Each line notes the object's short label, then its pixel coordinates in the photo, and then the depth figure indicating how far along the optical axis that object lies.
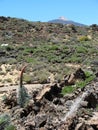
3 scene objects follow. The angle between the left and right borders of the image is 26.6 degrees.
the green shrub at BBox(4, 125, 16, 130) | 7.24
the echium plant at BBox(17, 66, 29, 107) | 9.16
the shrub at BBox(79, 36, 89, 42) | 27.51
